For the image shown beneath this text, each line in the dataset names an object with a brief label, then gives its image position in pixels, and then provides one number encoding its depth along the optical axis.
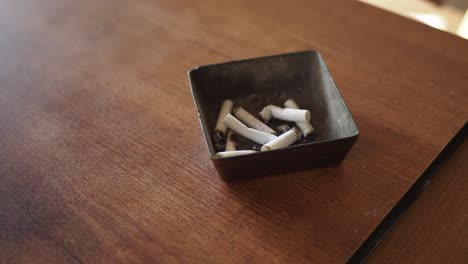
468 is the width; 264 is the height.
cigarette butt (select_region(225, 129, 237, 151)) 0.54
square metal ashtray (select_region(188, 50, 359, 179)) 0.50
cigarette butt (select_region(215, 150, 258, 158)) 0.47
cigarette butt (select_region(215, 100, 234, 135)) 0.58
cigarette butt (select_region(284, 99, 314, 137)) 0.56
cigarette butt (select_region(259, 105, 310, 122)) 0.56
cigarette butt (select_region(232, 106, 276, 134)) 0.57
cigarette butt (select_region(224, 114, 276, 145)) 0.55
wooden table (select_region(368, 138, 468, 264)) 0.48
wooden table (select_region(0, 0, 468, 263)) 0.49
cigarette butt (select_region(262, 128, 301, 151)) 0.52
